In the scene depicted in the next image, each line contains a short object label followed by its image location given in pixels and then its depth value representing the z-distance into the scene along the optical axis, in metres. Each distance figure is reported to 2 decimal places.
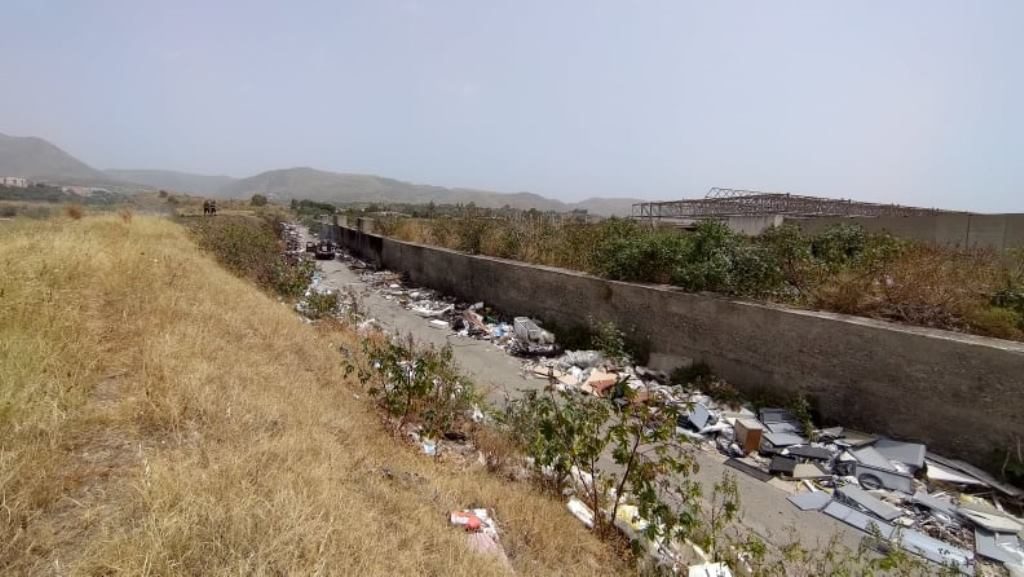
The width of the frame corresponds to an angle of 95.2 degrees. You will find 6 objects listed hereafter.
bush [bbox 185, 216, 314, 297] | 10.30
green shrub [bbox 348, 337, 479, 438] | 4.13
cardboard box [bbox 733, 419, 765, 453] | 4.67
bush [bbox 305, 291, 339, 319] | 8.58
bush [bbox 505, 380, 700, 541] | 2.68
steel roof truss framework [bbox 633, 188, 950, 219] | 17.75
